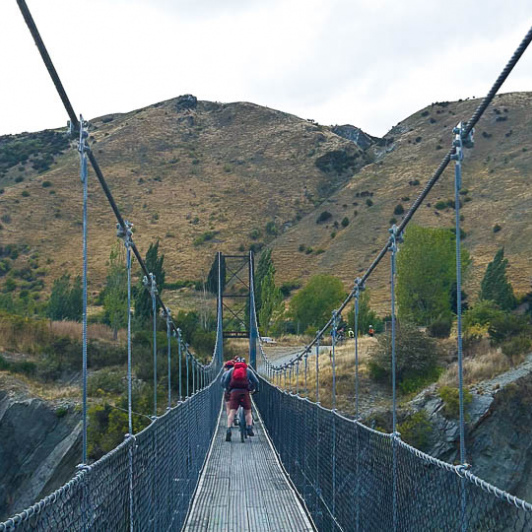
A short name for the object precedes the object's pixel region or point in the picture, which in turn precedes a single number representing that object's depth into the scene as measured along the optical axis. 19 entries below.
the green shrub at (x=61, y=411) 18.59
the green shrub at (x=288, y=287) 51.74
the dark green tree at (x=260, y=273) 41.34
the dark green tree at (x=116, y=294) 29.59
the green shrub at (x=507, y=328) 23.44
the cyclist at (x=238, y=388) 11.24
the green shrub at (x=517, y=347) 21.33
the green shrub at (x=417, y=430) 17.44
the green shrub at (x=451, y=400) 17.98
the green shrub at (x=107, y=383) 21.75
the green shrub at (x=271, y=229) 64.00
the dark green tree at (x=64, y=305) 34.69
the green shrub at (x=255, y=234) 62.91
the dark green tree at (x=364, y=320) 33.91
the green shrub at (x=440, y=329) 26.92
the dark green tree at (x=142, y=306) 29.91
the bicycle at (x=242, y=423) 11.54
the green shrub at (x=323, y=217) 62.78
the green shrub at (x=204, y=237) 61.47
